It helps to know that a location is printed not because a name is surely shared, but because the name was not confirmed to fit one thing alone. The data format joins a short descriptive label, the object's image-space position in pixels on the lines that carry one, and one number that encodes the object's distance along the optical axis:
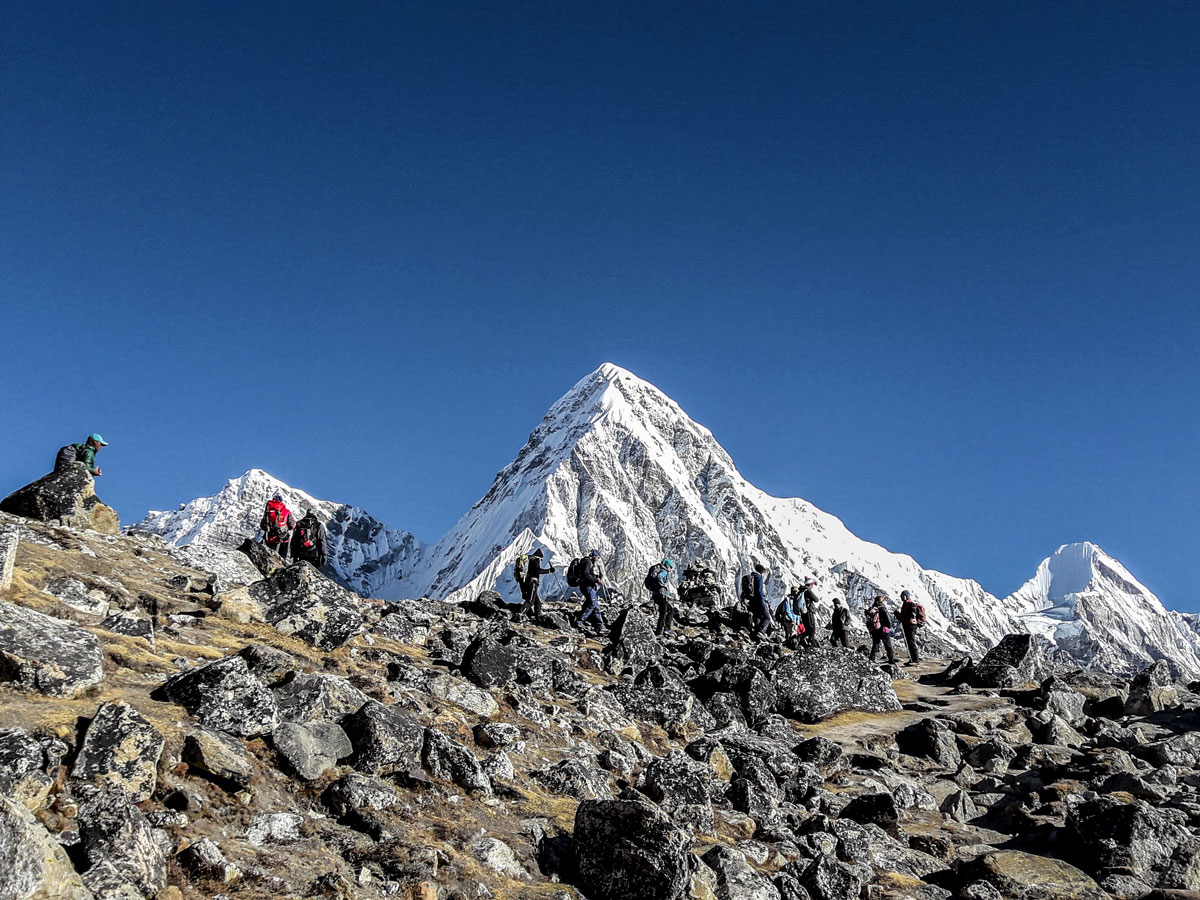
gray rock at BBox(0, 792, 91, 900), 4.84
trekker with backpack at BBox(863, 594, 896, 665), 27.67
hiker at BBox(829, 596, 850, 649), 28.30
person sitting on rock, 19.48
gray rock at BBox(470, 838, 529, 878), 7.69
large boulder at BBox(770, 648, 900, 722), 18.12
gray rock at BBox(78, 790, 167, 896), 5.62
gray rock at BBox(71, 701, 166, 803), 6.53
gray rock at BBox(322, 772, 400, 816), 7.73
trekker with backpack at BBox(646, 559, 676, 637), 24.88
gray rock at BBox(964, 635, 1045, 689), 24.47
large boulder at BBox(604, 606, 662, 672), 19.44
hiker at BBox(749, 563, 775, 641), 27.28
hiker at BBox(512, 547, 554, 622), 24.89
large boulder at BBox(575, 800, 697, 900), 7.63
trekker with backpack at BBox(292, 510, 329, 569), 22.56
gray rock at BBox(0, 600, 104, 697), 7.46
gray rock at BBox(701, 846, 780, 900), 8.23
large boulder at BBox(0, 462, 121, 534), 17.11
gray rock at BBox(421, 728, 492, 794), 9.00
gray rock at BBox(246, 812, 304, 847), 6.91
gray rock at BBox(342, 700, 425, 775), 8.59
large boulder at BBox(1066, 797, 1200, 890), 9.86
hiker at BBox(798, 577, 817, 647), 28.39
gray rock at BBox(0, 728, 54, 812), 5.96
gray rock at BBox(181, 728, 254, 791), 7.22
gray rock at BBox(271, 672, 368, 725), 8.89
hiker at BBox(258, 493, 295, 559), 23.81
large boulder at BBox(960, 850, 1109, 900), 9.26
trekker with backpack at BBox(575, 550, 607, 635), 24.42
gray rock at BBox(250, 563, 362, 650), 12.90
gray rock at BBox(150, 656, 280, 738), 8.15
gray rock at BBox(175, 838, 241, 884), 6.10
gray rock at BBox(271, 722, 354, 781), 8.04
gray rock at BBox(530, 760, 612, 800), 9.95
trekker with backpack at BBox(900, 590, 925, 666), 28.28
